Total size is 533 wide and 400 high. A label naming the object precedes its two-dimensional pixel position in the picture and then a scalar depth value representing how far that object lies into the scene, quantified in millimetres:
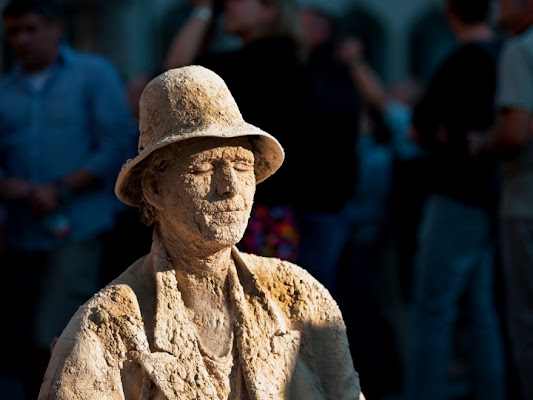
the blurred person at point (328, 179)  10628
